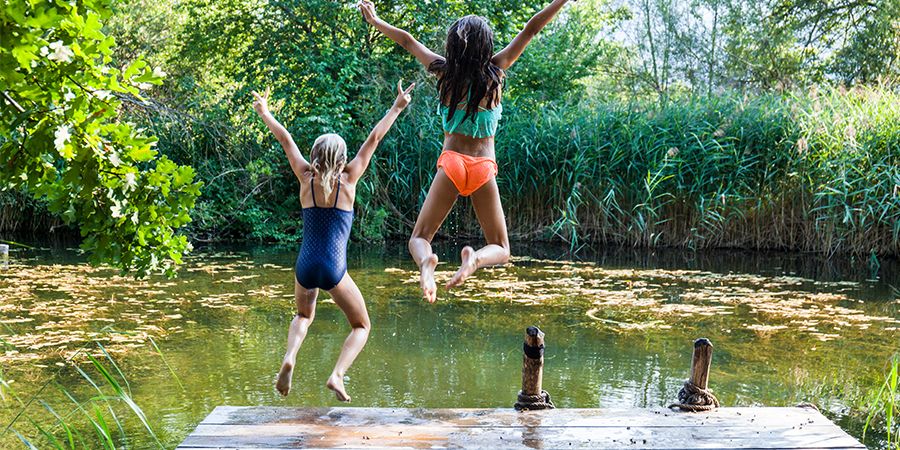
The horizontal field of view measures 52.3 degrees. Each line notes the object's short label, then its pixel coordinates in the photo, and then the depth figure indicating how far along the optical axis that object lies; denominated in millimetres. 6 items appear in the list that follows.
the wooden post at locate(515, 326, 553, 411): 4914
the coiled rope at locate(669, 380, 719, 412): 4879
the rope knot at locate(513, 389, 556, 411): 4906
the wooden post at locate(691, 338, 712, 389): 4918
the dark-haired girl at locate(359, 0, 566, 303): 4020
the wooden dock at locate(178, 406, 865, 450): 4281
